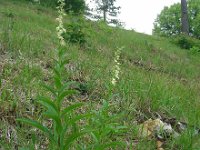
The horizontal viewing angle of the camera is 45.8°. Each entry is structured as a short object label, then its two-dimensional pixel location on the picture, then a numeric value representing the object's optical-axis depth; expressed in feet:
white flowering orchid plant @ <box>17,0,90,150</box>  5.40
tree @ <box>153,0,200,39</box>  122.94
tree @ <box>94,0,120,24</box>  95.65
